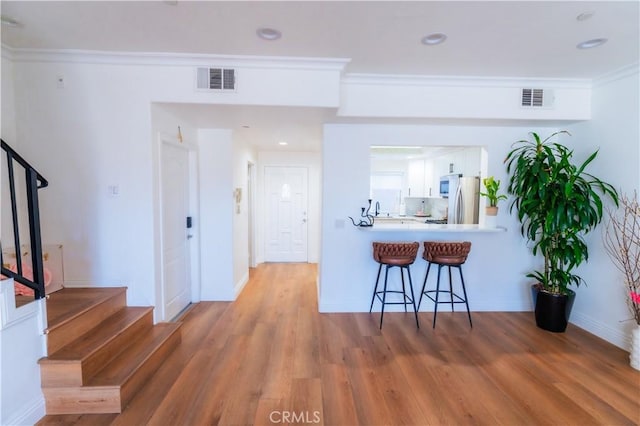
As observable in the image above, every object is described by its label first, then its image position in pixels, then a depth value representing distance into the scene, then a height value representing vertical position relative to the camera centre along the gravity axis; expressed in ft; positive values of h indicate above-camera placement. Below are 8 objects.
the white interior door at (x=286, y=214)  20.39 -1.57
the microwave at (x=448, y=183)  17.56 +0.48
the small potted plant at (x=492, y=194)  11.16 -0.11
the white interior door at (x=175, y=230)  10.27 -1.43
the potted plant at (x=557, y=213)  9.82 -0.75
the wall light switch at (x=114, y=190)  9.02 +0.04
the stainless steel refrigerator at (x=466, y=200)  16.11 -0.49
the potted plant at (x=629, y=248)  8.34 -1.79
